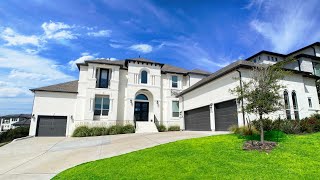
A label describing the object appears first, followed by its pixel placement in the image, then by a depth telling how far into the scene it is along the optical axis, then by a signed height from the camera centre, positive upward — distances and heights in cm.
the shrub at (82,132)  2005 -130
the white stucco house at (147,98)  1659 +249
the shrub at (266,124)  1219 -22
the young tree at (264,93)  934 +138
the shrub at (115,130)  2097 -113
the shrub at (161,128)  2448 -102
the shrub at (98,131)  2041 -121
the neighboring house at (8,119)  6488 -1
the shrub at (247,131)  1084 -59
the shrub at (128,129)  2163 -104
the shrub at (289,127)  1201 -40
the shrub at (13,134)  2232 -172
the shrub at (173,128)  2500 -103
